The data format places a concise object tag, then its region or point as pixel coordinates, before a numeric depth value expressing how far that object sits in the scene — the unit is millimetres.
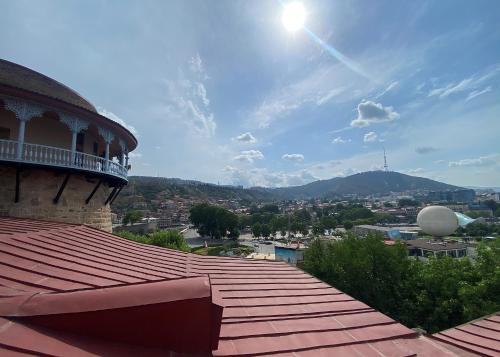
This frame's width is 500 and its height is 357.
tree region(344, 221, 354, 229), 110656
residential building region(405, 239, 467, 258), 51062
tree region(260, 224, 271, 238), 91000
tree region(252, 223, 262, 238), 91062
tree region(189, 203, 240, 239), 83812
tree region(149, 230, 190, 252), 26797
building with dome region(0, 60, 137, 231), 9734
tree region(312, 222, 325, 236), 98750
